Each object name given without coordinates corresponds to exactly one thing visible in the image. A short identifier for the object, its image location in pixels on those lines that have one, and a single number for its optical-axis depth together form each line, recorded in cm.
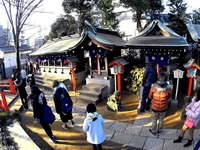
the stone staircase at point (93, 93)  1078
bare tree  1608
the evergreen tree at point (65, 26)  2425
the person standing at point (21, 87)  920
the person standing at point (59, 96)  669
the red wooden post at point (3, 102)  891
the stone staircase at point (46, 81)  1462
